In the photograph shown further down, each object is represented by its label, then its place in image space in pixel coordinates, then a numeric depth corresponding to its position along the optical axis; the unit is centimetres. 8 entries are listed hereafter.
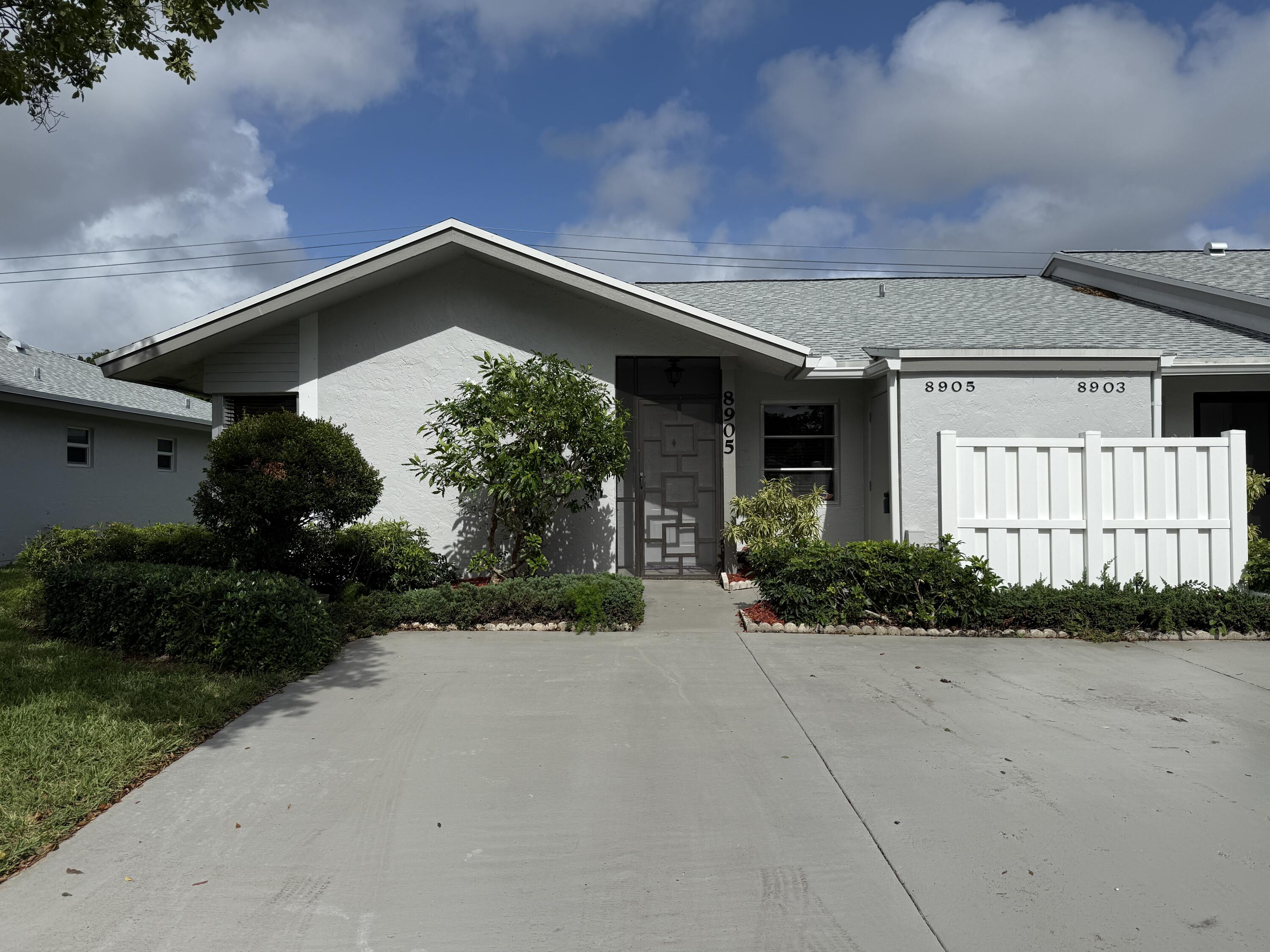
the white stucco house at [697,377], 966
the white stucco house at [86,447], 1502
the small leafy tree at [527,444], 852
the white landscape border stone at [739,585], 1025
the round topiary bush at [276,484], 775
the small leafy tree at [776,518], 1041
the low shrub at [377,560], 904
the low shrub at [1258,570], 835
